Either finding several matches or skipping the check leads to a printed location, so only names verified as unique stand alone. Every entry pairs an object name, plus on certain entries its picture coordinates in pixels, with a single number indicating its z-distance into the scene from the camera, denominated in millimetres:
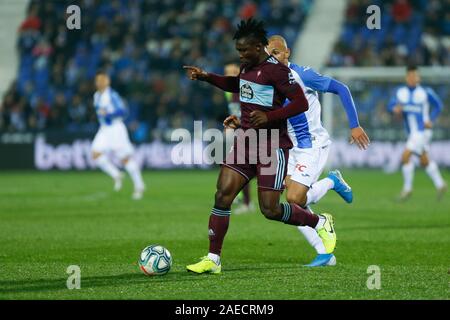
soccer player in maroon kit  16359
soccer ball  16094
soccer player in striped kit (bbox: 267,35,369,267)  17859
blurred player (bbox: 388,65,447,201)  35000
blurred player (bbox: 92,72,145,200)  36656
